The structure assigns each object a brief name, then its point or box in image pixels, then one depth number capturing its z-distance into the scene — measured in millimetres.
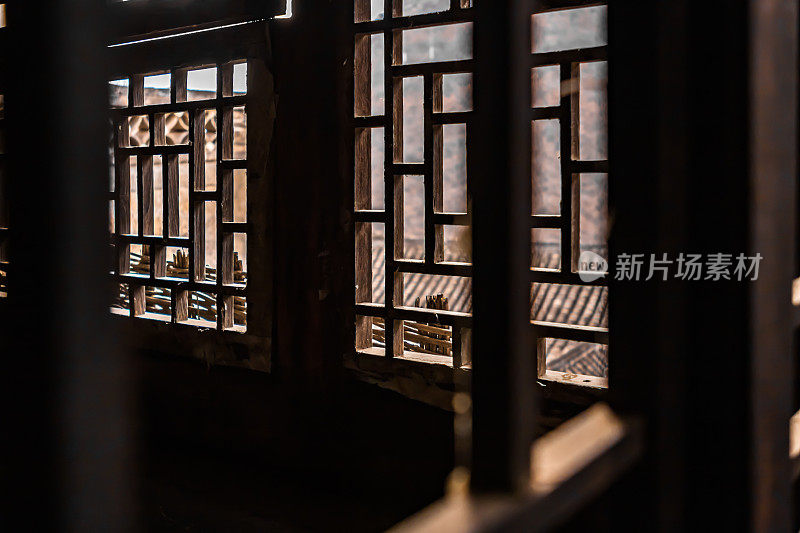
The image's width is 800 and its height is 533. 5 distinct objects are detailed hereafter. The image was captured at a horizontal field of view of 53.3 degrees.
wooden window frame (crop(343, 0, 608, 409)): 2725
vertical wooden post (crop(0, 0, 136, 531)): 288
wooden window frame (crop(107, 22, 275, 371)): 3592
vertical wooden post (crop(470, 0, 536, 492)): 563
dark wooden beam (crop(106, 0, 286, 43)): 3469
